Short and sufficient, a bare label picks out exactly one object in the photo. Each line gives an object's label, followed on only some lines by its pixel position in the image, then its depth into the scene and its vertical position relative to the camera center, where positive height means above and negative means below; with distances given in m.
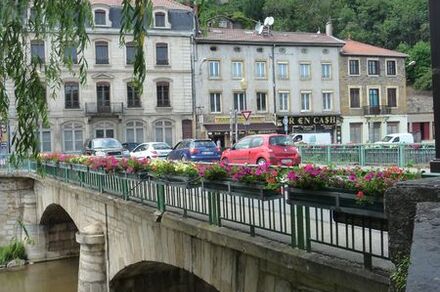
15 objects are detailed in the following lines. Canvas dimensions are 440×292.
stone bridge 5.40 -1.69
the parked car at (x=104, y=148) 29.64 -0.19
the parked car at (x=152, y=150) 30.84 -0.41
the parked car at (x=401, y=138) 36.19 -0.18
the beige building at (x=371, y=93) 48.81 +3.85
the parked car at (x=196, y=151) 25.98 -0.45
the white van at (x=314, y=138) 38.26 +0.00
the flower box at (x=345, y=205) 4.76 -0.63
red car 21.69 -0.46
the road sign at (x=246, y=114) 24.39 +1.14
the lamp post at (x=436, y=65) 3.66 +0.47
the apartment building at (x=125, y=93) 41.66 +3.90
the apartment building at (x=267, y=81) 44.41 +4.81
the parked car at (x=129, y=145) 37.77 -0.12
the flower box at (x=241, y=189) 6.30 -0.60
